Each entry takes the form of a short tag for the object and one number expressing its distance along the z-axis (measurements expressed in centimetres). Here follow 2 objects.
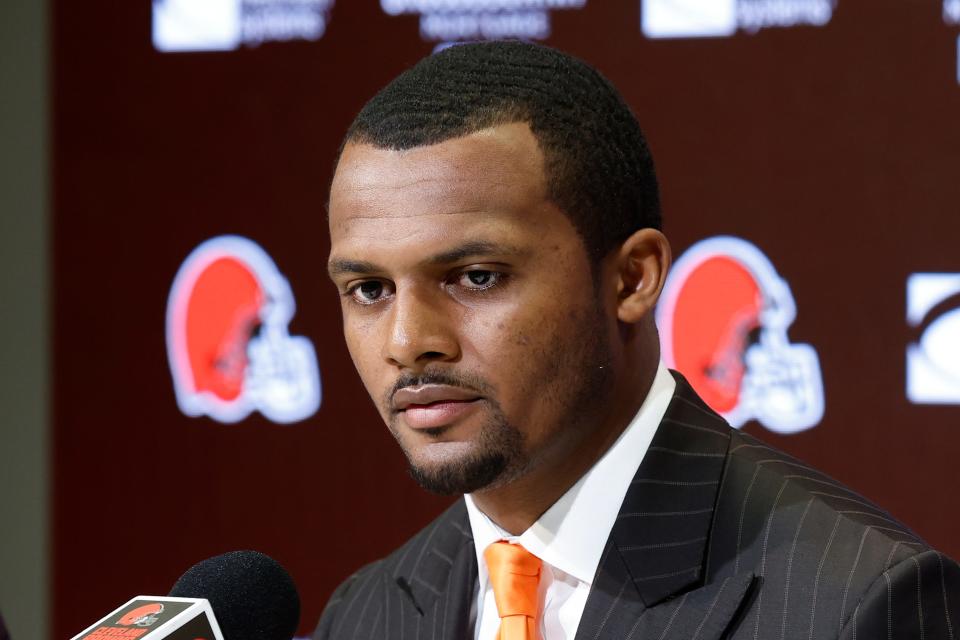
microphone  576
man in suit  590
